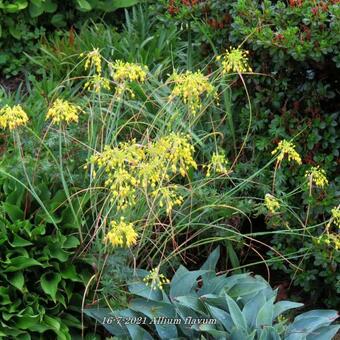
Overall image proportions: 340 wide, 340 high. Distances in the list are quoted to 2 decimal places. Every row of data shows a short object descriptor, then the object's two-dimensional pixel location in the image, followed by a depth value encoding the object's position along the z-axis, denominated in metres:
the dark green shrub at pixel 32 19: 6.25
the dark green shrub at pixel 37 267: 3.65
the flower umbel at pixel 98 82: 3.70
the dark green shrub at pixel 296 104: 3.91
